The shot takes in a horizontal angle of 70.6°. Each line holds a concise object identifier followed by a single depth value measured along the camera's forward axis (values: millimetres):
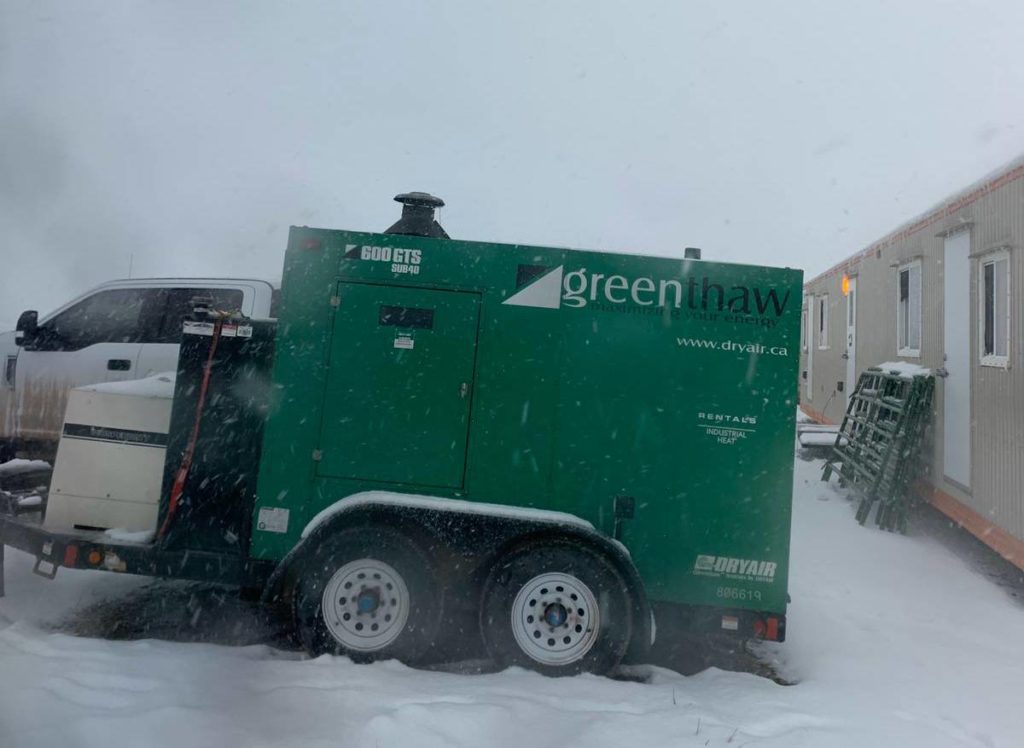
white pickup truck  6816
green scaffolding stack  8688
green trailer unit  4523
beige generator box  4992
